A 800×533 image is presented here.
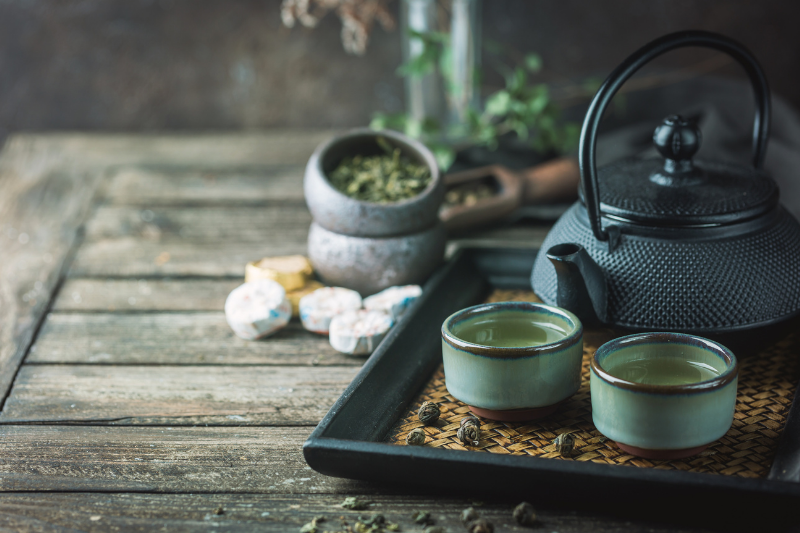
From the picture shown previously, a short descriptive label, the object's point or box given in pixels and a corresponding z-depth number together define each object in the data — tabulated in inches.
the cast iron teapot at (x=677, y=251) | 32.4
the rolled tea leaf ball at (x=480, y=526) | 26.0
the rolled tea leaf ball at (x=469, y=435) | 30.3
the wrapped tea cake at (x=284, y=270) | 46.4
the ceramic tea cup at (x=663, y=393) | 26.5
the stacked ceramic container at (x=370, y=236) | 44.3
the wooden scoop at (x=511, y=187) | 56.7
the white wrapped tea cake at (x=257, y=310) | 42.3
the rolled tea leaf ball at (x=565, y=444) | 29.3
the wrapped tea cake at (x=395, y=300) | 42.5
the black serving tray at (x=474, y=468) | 25.2
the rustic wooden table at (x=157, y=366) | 28.6
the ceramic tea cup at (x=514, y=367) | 29.4
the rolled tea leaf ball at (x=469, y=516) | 26.7
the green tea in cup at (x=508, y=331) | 32.7
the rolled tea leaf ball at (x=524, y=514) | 26.4
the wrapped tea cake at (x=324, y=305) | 42.6
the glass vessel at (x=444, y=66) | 65.7
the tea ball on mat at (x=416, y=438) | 30.3
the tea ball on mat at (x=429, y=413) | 32.0
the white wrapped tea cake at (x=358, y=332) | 39.9
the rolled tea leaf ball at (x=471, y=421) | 31.3
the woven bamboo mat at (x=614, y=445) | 28.8
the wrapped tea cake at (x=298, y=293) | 45.2
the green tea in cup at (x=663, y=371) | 29.4
